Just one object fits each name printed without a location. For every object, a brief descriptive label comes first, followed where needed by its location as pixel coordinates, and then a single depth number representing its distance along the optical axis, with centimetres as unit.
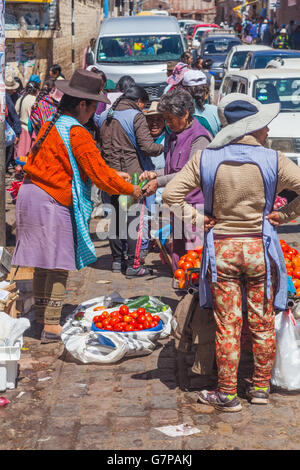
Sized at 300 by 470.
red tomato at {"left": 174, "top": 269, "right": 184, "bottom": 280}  614
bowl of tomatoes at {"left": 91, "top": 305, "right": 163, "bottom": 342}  598
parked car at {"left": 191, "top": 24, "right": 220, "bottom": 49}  4451
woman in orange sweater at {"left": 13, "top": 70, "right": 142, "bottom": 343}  578
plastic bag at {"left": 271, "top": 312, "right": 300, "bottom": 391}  513
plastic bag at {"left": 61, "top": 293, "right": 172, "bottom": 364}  575
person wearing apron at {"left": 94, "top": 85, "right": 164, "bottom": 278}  788
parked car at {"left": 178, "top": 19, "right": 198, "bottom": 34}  5797
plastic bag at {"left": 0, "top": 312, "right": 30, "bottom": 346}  535
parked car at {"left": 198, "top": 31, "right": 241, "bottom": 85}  3086
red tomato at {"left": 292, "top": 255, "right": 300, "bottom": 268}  612
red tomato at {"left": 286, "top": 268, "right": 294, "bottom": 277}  601
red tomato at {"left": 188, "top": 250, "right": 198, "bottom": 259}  635
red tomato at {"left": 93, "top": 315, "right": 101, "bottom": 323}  609
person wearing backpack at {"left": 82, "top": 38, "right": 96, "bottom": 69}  1806
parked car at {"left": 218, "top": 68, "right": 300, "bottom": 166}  1113
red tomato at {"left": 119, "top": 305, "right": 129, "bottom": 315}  615
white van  1753
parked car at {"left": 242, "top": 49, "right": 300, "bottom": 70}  1675
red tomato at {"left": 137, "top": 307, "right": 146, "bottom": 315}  613
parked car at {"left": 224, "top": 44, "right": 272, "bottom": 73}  2089
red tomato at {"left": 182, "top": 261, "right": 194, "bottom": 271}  621
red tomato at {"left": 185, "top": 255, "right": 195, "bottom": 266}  627
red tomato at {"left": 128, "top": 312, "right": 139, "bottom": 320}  610
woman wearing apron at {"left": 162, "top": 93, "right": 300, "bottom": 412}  461
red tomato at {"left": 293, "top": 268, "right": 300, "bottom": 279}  598
